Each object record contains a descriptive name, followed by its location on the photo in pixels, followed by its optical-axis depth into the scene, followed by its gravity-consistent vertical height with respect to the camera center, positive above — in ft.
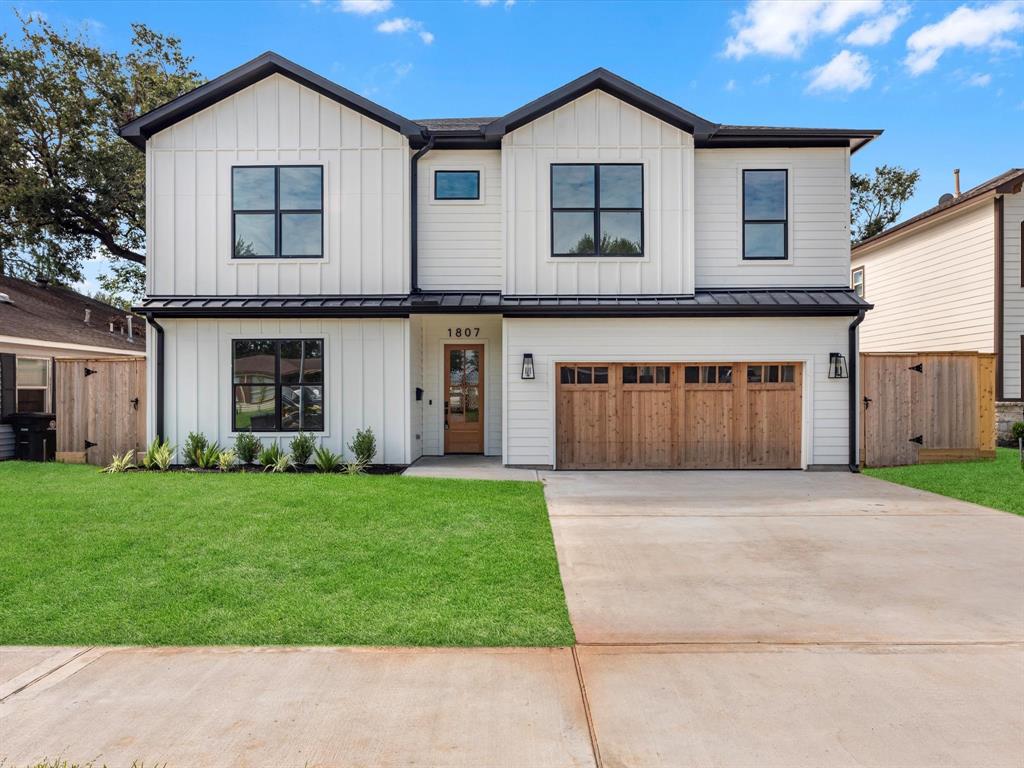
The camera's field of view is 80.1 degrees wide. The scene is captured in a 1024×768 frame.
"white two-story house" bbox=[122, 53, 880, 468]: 35.32 +6.58
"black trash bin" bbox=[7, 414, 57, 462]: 39.24 -3.53
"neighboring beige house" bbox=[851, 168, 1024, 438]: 44.75 +8.24
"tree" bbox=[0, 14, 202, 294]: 62.39 +25.71
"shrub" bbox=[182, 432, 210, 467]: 34.85 -3.82
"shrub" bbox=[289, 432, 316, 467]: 34.60 -3.85
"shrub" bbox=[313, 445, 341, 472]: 33.99 -4.47
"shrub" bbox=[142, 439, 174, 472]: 33.95 -4.27
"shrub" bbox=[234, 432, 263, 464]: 34.86 -3.82
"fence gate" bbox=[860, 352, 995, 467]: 35.88 -1.56
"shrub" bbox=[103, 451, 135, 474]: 33.35 -4.59
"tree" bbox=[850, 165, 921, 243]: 95.45 +29.75
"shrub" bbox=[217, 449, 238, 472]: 33.96 -4.46
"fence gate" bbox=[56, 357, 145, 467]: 36.94 -1.69
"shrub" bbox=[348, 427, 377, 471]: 34.50 -3.75
